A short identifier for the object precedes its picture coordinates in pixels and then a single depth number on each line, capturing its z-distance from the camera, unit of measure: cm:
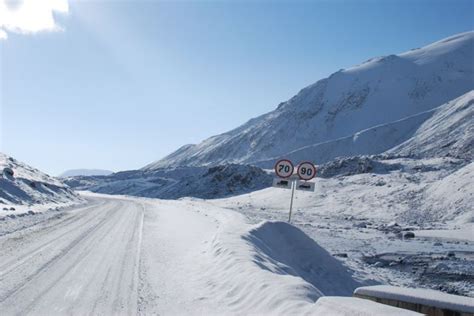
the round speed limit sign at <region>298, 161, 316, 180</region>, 1736
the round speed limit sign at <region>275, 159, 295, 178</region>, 1725
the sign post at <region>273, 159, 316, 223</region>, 1728
